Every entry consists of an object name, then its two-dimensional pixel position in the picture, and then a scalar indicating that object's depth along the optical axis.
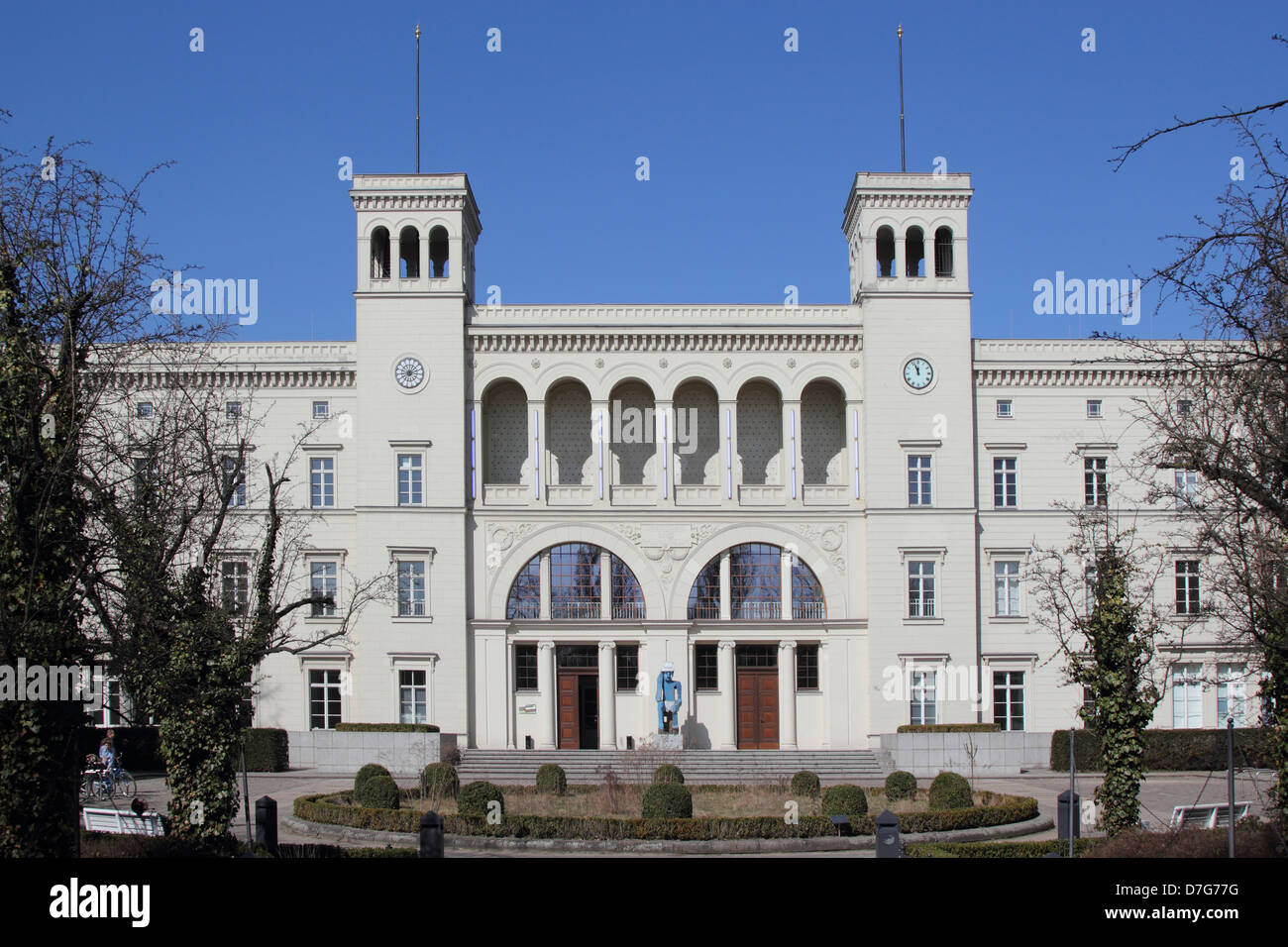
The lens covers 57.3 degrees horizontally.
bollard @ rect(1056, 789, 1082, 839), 25.02
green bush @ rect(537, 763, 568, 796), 34.91
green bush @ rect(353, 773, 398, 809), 29.97
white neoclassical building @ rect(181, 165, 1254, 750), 45.16
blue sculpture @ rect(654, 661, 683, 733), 43.97
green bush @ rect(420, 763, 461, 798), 32.88
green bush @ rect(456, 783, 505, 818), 27.66
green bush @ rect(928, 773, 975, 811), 29.77
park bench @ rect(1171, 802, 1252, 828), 25.86
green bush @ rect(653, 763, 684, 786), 34.25
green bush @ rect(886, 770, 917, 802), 33.19
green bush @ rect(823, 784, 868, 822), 28.80
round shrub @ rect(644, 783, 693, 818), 27.58
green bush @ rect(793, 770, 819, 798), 33.38
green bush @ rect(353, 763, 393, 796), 30.59
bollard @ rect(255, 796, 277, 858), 24.14
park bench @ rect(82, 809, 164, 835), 25.59
